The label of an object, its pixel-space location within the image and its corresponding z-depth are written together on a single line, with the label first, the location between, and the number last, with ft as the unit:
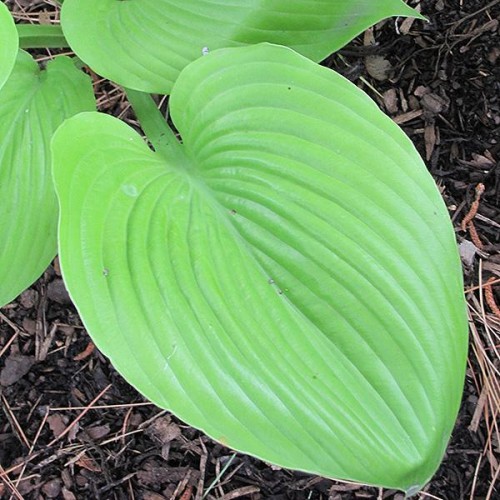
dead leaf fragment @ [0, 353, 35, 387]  4.65
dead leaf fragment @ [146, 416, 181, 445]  4.50
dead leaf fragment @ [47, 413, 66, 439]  4.59
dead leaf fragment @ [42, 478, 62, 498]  4.52
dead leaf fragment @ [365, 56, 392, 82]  4.99
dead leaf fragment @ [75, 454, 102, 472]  4.52
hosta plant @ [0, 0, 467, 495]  2.60
